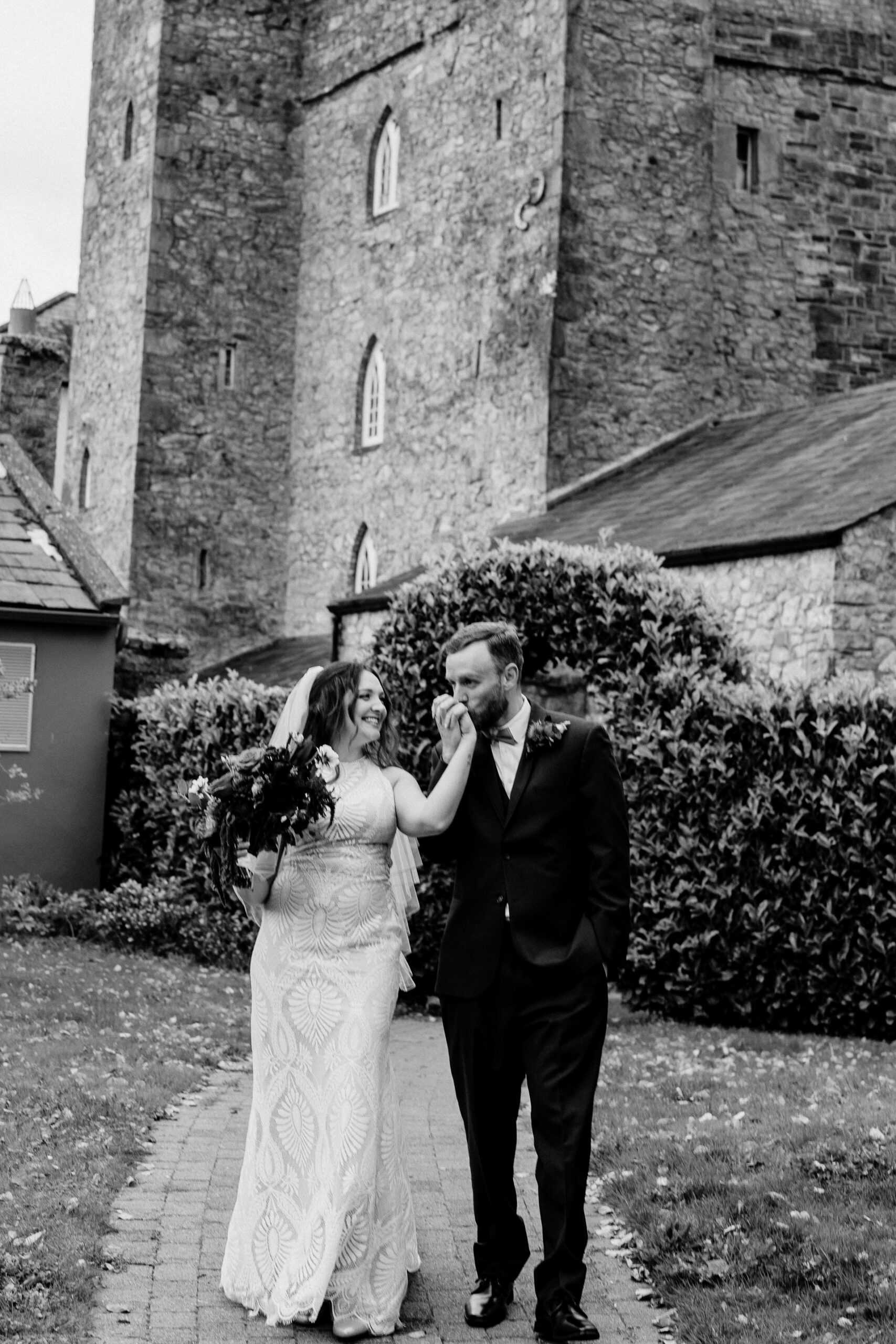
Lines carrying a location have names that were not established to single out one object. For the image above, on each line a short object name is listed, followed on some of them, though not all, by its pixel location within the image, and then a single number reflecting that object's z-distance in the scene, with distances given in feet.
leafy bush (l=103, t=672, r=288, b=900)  52.01
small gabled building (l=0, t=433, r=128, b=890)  55.16
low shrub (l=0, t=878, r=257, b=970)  48.24
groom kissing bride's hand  17.39
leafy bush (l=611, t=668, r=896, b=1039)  36.86
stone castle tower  71.82
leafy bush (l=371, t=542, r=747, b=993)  42.11
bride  17.47
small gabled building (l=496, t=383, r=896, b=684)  48.08
